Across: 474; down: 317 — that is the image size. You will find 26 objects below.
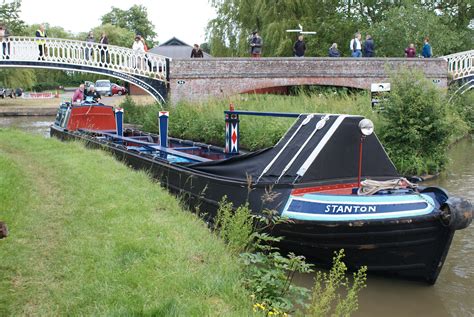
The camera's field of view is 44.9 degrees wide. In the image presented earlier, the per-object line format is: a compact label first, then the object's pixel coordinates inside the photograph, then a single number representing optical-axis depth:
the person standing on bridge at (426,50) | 24.44
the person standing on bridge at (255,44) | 25.25
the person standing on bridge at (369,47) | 25.20
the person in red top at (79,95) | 18.38
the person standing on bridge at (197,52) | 26.55
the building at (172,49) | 53.62
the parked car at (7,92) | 47.91
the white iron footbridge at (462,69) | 24.66
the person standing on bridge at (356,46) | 25.02
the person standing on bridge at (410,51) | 24.92
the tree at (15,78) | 42.16
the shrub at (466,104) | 22.20
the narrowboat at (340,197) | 6.44
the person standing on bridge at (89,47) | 25.03
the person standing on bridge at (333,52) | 25.98
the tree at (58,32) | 74.27
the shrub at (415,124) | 13.75
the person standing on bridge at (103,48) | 24.87
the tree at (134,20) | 85.25
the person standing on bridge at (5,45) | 24.16
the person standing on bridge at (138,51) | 24.83
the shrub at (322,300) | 4.11
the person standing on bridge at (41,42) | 24.58
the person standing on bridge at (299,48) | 25.30
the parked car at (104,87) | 48.94
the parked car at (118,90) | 52.35
